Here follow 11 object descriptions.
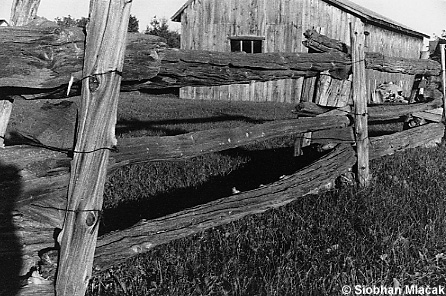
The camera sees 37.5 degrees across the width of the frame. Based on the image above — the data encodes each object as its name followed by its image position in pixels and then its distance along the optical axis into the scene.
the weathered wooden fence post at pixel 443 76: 9.94
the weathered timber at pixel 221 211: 3.63
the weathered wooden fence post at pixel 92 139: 3.02
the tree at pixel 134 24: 51.21
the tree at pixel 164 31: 48.38
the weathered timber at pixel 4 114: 3.20
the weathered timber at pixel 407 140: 7.21
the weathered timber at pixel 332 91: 6.57
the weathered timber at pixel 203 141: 3.59
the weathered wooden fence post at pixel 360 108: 6.53
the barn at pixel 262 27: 21.33
